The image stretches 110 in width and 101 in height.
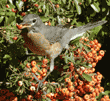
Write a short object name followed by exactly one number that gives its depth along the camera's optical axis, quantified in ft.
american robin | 12.71
